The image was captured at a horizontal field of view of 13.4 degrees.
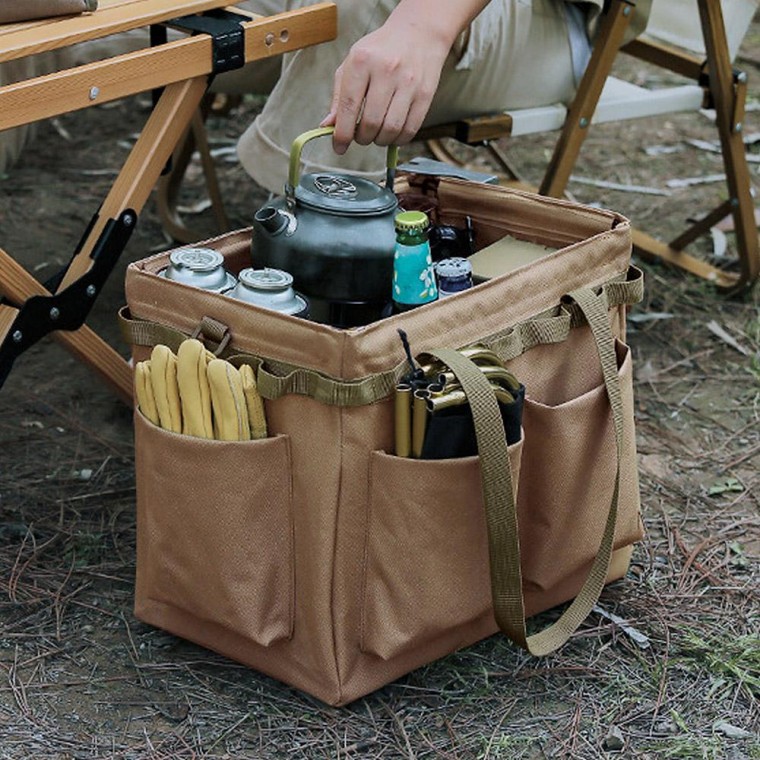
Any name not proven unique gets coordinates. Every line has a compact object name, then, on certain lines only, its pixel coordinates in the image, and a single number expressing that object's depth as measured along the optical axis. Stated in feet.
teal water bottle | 9.50
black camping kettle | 9.61
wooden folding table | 9.96
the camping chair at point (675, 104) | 11.35
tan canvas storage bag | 9.26
